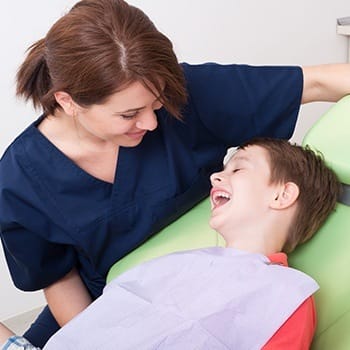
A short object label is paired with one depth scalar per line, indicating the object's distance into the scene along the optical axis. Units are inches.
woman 46.3
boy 36.4
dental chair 41.4
